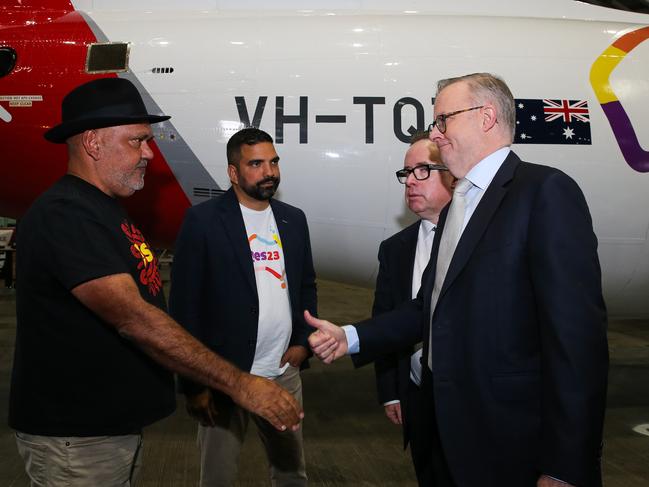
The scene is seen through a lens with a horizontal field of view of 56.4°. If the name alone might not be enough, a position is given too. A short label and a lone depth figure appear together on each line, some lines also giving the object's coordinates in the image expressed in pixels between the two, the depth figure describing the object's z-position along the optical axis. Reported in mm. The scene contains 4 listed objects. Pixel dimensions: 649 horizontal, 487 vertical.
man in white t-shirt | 2805
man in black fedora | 1790
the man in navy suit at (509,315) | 1633
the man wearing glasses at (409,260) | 2709
